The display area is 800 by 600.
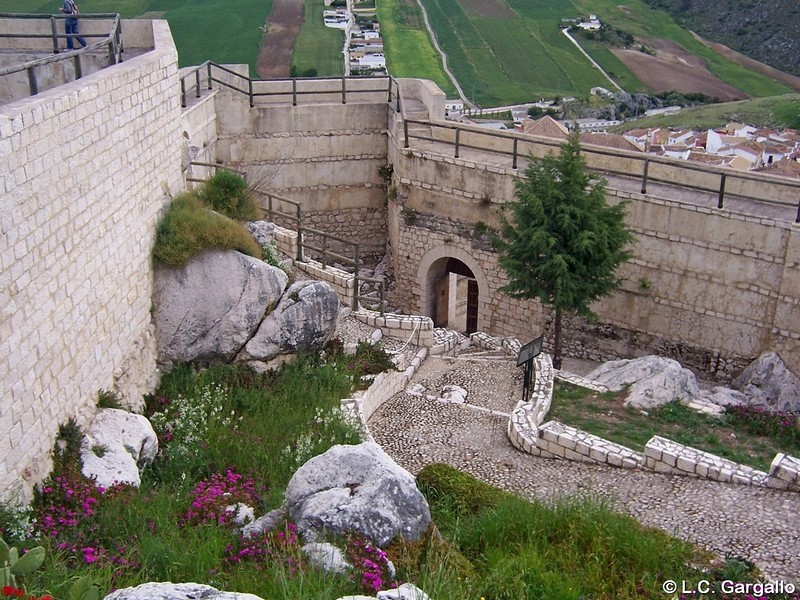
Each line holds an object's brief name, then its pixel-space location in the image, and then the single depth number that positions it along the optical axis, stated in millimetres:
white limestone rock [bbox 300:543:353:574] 6719
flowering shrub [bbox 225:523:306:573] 6828
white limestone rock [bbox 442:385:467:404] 13291
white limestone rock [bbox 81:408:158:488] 8742
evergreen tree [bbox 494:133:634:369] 14492
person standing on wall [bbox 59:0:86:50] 14070
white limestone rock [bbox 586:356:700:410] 13115
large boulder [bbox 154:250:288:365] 11812
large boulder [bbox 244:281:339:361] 12227
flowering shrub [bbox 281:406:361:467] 9852
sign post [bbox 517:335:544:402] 12859
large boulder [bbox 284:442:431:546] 7184
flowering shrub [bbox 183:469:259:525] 8019
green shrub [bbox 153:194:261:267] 11695
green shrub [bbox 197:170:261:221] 13641
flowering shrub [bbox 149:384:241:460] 9941
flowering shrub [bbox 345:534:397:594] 6590
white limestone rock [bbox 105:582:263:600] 5520
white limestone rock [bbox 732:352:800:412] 14328
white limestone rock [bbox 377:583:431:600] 6176
